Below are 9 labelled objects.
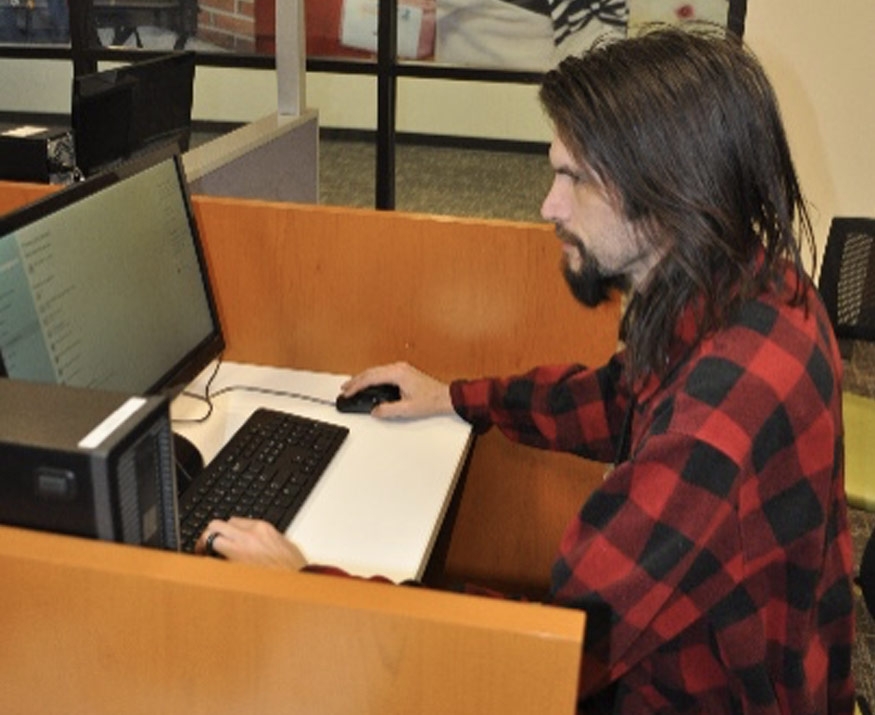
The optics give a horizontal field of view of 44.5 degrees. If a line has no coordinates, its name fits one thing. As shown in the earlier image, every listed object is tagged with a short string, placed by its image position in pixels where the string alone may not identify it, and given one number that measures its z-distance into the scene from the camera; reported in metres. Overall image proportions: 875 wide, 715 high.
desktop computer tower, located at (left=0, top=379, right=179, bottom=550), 0.73
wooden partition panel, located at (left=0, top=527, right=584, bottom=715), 0.69
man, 0.96
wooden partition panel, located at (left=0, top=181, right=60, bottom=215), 1.64
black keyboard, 1.28
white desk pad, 1.25
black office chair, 2.27
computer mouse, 1.61
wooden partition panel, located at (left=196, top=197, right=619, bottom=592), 1.65
